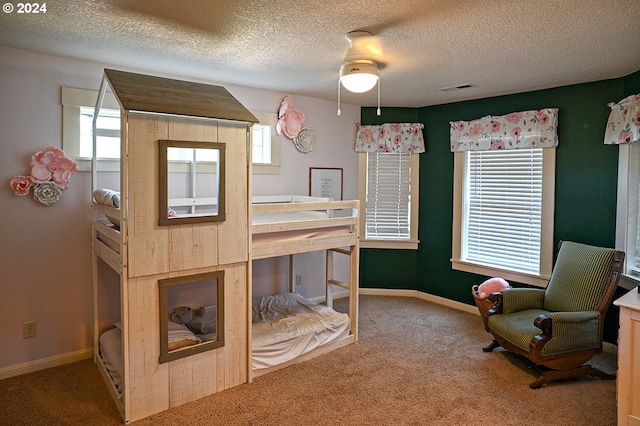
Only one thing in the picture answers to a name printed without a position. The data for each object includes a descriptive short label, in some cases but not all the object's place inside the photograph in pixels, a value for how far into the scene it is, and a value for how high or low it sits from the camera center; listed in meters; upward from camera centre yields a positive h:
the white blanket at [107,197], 2.63 -0.04
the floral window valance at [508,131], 3.99 +0.65
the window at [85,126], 3.20 +0.50
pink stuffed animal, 3.85 -0.82
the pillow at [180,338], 2.80 -0.98
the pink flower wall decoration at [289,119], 4.39 +0.77
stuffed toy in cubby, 3.36 -1.03
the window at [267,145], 4.38 +0.49
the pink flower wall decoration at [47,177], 3.01 +0.10
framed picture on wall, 4.79 +0.13
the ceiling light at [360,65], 2.78 +0.86
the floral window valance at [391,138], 5.01 +0.67
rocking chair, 2.95 -0.88
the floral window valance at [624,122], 3.22 +0.59
